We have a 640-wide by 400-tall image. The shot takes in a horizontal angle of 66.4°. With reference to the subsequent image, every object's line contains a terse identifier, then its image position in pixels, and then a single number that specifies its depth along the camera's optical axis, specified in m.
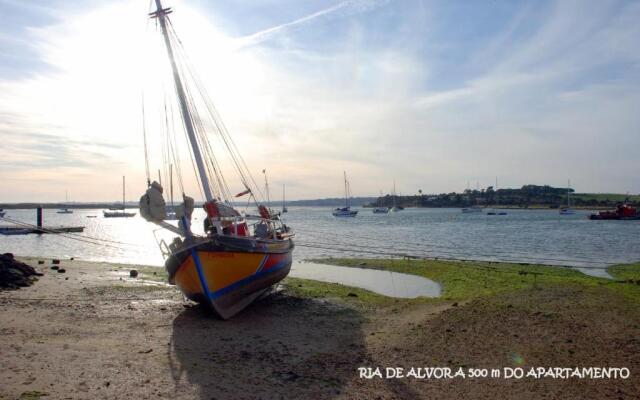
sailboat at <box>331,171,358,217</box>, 142.43
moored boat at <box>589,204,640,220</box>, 103.50
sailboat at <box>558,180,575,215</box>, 138.62
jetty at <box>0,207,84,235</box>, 62.03
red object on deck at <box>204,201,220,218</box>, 16.59
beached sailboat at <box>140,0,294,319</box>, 15.17
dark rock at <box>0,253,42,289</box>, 19.75
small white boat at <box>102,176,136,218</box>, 146.95
